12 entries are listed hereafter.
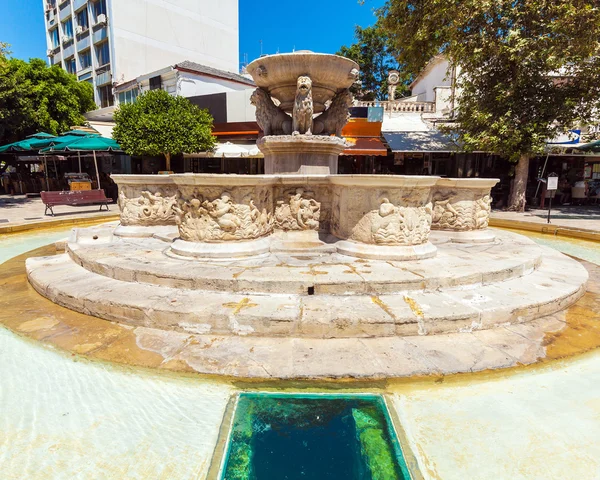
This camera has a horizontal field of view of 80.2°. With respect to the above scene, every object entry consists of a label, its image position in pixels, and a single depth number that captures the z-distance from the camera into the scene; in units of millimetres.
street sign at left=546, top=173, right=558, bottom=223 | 8638
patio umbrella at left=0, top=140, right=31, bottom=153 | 12914
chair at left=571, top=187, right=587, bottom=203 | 14523
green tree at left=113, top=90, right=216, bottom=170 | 14547
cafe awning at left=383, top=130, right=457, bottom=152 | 14273
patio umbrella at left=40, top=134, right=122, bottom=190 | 12047
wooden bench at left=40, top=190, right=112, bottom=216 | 10195
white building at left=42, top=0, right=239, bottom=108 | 25703
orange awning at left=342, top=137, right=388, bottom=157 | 15008
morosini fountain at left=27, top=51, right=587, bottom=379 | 2695
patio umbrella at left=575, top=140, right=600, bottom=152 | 11954
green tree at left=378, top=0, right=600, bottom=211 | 9859
